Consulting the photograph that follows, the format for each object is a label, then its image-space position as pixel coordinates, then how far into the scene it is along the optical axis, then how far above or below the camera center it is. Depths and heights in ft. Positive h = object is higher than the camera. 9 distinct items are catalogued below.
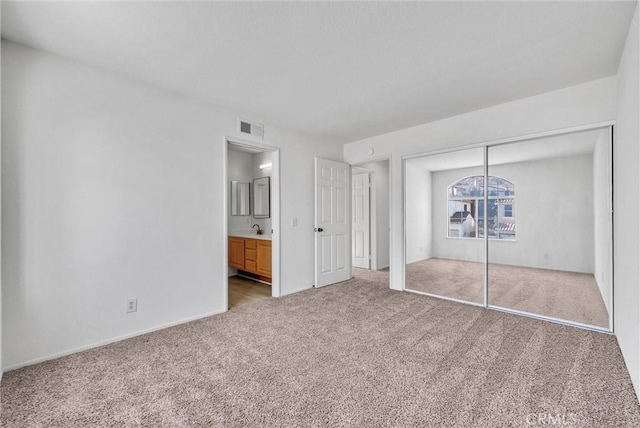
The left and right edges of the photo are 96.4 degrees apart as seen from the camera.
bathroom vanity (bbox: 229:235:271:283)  14.76 -2.29
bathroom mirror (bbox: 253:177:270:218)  17.99 +1.07
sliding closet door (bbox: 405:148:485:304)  12.00 -0.55
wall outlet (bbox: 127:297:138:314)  8.75 -2.77
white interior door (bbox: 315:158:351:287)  14.64 -0.45
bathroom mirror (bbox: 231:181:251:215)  18.24 +1.04
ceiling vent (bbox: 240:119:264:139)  11.70 +3.60
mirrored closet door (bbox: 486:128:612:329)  9.37 -0.53
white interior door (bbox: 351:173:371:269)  19.22 -0.59
